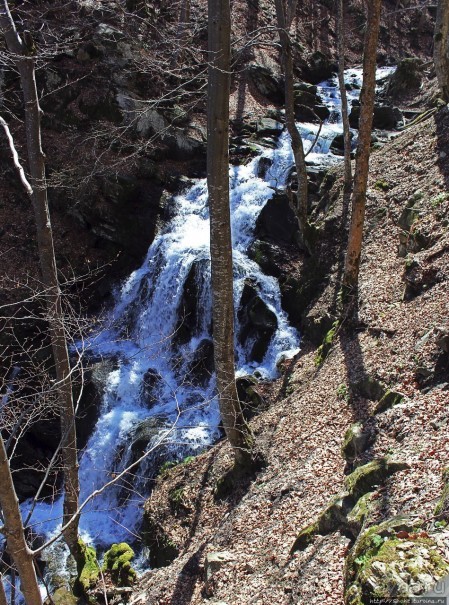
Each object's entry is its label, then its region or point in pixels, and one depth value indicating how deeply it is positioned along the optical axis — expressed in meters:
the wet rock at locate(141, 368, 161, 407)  12.71
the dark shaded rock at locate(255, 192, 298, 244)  14.63
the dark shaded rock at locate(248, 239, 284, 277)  13.82
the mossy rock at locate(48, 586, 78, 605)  7.57
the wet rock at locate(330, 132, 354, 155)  17.39
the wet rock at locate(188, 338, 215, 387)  12.84
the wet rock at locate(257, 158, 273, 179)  16.77
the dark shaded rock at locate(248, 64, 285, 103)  21.81
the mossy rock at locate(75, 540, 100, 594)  7.95
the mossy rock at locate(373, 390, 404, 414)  6.36
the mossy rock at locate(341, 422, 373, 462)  6.00
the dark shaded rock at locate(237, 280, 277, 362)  12.56
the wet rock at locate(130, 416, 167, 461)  11.02
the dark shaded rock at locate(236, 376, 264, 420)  10.28
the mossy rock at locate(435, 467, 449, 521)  3.64
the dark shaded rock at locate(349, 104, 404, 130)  17.84
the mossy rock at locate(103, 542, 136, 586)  8.01
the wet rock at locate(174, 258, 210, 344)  13.91
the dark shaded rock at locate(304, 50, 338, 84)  23.86
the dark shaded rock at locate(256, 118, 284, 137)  18.86
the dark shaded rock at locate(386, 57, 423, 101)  20.47
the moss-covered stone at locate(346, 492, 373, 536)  4.60
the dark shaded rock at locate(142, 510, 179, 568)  7.85
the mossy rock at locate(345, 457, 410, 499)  4.93
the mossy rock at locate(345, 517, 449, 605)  2.90
